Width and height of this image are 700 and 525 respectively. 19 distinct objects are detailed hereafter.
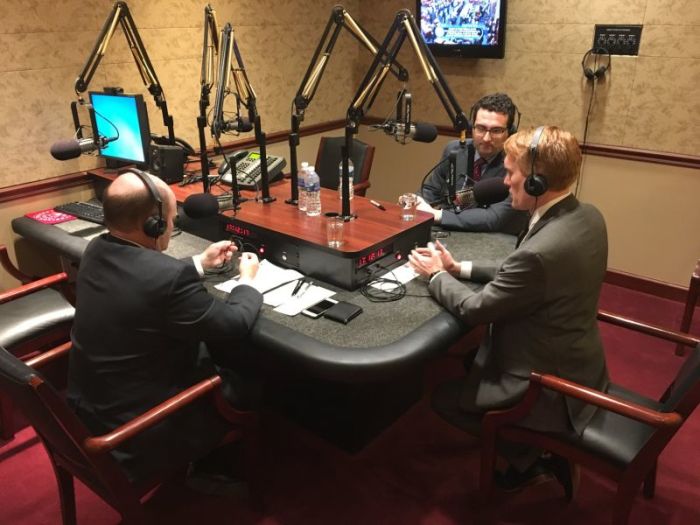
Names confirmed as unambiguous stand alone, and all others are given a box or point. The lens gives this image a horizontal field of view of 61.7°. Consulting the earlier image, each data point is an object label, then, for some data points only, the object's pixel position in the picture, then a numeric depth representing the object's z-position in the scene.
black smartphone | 1.92
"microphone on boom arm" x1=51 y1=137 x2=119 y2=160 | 2.83
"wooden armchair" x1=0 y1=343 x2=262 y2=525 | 1.43
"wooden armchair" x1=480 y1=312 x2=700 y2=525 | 1.57
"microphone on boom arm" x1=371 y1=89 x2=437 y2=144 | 2.19
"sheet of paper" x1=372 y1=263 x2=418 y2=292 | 2.11
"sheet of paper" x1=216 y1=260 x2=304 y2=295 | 2.12
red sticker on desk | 2.92
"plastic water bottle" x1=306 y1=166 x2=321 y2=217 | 2.46
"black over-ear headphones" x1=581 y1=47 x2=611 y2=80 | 3.49
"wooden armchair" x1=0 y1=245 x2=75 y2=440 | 2.40
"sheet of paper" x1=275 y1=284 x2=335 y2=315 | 1.96
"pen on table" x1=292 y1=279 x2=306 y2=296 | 2.08
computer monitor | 2.93
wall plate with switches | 3.37
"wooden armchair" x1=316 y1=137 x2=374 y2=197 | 3.65
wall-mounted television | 3.83
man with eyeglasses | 2.66
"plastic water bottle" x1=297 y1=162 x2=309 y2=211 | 2.47
